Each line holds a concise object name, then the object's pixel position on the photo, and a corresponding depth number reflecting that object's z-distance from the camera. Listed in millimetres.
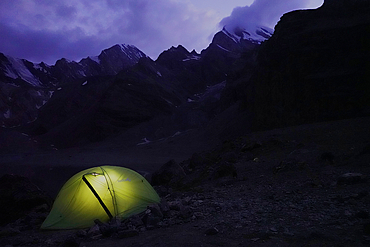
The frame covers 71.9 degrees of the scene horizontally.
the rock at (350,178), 6969
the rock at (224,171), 11812
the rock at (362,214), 4828
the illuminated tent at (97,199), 8086
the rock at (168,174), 14983
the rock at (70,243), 5638
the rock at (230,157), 15071
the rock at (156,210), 6634
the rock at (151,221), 6211
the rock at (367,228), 4192
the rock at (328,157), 9984
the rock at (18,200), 11511
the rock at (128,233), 5910
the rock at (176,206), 6993
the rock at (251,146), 16392
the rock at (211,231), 5148
